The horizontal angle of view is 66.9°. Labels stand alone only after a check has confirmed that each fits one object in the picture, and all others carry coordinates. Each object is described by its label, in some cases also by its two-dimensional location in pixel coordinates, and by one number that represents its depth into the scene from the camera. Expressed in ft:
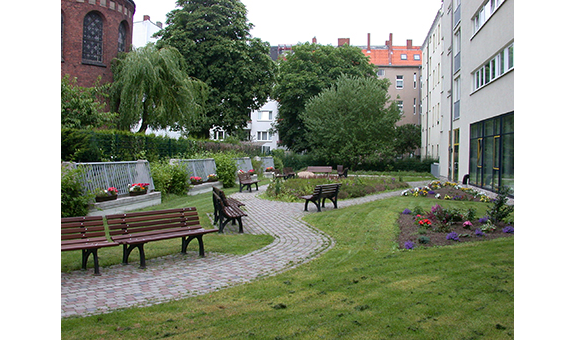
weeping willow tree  74.54
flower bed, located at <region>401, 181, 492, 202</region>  52.70
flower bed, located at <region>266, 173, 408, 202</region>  59.16
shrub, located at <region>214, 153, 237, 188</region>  79.87
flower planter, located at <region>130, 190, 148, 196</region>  50.19
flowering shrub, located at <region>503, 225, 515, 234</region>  29.63
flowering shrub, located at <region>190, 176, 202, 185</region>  67.06
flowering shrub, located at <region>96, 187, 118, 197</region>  44.66
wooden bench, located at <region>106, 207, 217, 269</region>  24.21
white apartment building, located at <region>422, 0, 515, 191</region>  55.31
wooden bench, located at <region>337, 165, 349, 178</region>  88.46
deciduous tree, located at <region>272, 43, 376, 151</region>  157.17
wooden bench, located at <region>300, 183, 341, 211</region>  45.52
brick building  91.15
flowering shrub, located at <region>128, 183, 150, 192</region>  50.26
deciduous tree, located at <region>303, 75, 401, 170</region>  134.10
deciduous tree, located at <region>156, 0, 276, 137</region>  119.55
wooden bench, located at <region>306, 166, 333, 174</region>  91.59
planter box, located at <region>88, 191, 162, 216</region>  43.48
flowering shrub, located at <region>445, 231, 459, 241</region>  28.25
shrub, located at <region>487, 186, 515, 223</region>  31.65
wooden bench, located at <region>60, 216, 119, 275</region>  22.16
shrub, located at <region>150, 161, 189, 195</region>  57.57
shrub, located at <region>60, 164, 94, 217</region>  39.09
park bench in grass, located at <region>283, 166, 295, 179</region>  88.12
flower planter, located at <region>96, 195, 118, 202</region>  44.50
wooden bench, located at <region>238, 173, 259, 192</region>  69.99
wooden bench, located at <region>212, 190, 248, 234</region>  33.37
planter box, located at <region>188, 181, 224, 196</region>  65.61
